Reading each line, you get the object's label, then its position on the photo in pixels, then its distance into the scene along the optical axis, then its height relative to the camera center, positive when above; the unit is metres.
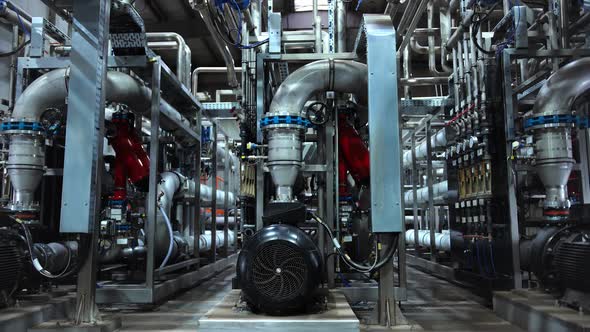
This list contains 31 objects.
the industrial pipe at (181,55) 4.85 +1.74
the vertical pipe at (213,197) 5.47 +0.16
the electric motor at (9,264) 2.70 -0.33
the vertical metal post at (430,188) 5.41 +0.25
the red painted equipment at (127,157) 3.88 +0.47
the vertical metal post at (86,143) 2.61 +0.41
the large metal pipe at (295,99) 3.09 +0.79
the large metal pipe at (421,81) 5.41 +1.57
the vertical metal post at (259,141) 3.31 +0.52
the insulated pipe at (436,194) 5.05 +0.19
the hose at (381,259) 2.63 -0.30
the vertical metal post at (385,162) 2.63 +0.28
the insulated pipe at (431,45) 5.39 +2.07
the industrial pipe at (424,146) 5.16 +0.80
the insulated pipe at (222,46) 3.30 +1.58
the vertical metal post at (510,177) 3.32 +0.24
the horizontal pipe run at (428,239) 5.21 -0.40
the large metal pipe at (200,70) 6.28 +2.04
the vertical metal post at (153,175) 3.49 +0.28
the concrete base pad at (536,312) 2.42 -0.62
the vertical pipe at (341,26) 4.00 +1.65
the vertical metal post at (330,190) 3.39 +0.15
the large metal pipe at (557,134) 3.19 +0.55
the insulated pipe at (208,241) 5.48 -0.43
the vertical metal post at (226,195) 6.43 +0.23
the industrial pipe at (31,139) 3.24 +0.52
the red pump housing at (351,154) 3.69 +0.46
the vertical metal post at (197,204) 4.88 +0.07
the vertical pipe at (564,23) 3.73 +1.55
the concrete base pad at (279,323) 2.33 -0.60
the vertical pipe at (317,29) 3.99 +1.65
